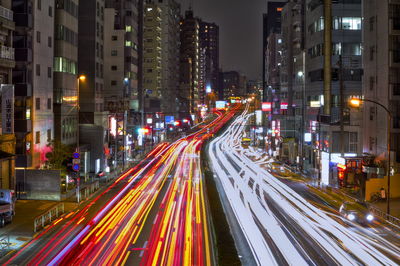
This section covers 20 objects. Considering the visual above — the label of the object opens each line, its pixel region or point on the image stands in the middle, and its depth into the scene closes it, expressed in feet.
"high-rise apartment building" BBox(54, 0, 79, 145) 173.58
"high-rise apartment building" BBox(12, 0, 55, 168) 142.51
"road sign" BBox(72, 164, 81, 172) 127.16
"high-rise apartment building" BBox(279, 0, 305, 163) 253.01
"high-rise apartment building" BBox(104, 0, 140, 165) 270.05
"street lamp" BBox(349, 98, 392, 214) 107.42
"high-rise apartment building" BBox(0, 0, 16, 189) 122.01
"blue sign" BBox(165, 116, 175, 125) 430.20
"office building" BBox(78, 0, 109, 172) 203.82
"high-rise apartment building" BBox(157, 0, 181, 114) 463.99
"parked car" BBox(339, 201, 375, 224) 104.83
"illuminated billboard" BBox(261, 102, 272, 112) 341.62
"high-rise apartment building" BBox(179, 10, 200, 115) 574.15
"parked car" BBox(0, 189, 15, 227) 98.91
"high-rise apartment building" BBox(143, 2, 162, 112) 431.43
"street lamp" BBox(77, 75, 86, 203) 126.00
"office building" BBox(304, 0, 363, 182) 180.65
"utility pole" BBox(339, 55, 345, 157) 147.54
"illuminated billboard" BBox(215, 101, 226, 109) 627.46
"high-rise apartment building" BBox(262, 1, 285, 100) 531.21
